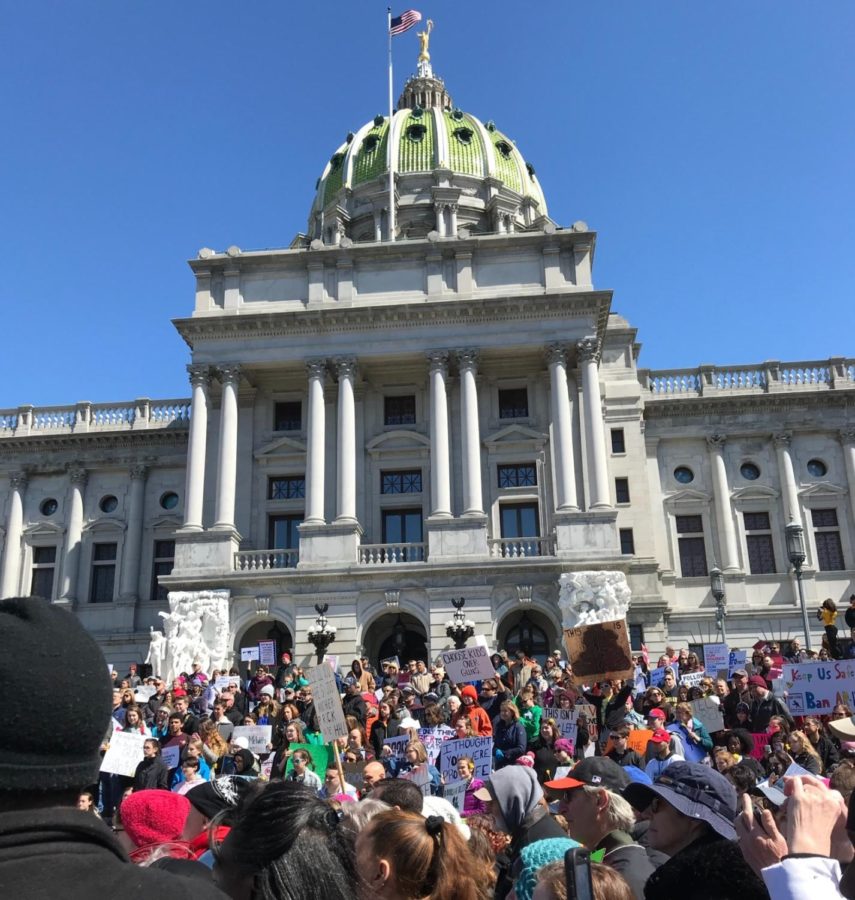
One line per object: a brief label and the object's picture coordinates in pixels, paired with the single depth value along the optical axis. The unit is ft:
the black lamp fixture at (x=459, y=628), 112.78
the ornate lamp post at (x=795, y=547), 76.95
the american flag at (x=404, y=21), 172.76
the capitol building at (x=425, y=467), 118.42
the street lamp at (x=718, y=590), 103.19
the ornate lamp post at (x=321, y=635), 114.11
